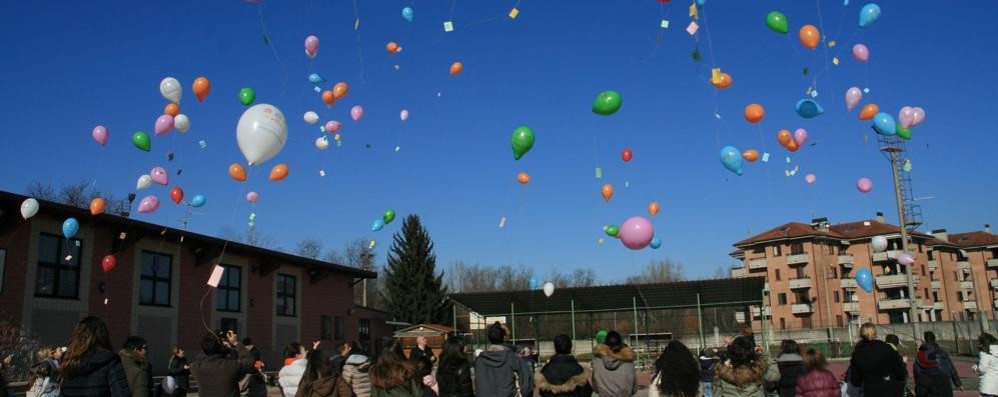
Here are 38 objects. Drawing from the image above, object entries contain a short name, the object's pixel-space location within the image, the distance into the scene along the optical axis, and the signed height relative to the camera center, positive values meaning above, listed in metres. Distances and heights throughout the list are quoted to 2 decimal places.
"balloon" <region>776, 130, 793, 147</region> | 15.41 +3.65
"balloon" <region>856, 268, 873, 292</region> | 19.86 +1.02
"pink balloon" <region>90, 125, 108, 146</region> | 15.02 +4.10
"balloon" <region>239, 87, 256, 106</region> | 14.50 +4.56
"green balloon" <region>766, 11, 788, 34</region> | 12.85 +4.97
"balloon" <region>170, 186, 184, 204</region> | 15.84 +3.04
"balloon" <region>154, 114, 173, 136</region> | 14.65 +4.14
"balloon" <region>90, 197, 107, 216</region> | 15.81 +2.86
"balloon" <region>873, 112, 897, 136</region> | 14.39 +3.60
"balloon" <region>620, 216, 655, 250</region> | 14.52 +1.78
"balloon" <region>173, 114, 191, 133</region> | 14.93 +4.25
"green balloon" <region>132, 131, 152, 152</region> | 14.74 +3.88
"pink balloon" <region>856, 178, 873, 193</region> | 18.48 +3.16
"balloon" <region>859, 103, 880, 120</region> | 14.72 +3.91
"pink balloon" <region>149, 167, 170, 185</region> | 15.64 +3.39
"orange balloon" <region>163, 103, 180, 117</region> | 14.76 +4.45
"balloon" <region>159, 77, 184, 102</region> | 14.41 +4.74
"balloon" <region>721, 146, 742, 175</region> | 15.20 +3.22
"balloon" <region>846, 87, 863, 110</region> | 14.66 +4.18
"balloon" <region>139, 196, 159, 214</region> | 15.54 +2.80
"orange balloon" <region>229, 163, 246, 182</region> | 14.94 +3.25
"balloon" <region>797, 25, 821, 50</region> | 13.08 +4.78
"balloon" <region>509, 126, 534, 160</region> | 13.78 +3.39
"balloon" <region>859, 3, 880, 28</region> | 13.00 +5.14
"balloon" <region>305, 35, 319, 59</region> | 14.59 +5.51
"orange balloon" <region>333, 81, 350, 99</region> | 15.43 +4.91
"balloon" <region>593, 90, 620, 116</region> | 13.23 +3.84
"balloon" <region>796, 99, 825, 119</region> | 13.84 +3.75
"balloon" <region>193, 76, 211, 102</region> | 14.22 +4.67
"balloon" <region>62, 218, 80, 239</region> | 16.22 +2.51
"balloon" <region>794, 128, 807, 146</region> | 15.34 +3.62
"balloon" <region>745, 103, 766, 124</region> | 14.42 +3.88
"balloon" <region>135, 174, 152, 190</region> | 15.38 +3.21
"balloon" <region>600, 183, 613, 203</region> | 17.21 +3.01
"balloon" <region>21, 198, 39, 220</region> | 15.28 +2.75
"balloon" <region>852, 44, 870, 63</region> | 13.95 +4.79
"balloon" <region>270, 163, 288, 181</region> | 15.34 +3.31
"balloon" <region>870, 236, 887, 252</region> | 22.25 +2.17
